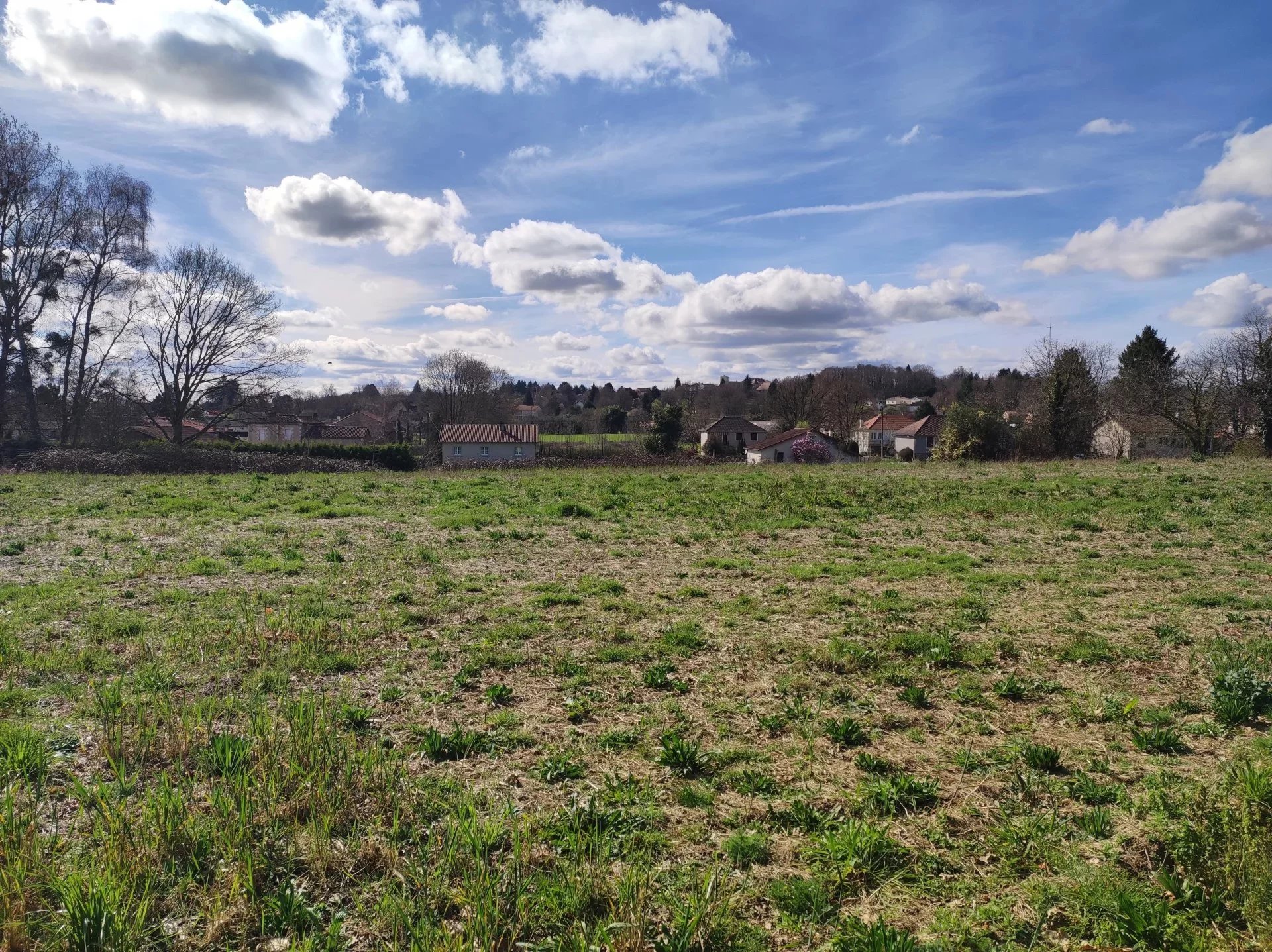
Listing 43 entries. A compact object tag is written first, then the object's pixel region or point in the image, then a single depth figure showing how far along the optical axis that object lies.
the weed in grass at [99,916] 2.94
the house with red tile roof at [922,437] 64.06
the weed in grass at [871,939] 2.89
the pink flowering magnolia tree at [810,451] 51.05
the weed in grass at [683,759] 4.63
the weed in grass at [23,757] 4.36
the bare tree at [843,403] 73.44
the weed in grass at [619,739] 4.99
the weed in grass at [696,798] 4.18
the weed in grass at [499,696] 5.80
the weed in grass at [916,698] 5.71
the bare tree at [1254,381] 36.09
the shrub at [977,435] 40.47
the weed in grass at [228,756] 4.34
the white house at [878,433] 69.00
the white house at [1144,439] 41.69
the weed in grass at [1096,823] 3.76
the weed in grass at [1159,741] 4.77
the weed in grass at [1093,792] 4.13
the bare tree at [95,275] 36.69
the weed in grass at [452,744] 4.84
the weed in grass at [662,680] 6.14
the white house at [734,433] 69.81
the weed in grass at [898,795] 4.10
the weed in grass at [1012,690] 5.81
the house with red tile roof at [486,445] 60.78
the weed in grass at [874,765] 4.60
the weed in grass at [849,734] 5.03
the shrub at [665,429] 57.31
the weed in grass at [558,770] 4.52
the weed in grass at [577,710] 5.49
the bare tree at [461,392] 76.06
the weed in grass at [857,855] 3.49
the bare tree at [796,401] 78.38
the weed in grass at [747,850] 3.64
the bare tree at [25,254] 33.25
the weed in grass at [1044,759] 4.56
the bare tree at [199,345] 41.56
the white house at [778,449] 55.09
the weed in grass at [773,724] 5.21
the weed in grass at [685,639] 7.20
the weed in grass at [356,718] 5.27
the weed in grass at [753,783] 4.33
